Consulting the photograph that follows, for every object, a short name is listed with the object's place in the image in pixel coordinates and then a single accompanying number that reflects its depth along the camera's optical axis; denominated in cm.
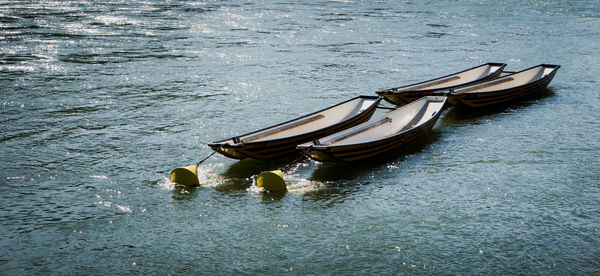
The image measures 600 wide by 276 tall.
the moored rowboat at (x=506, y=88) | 1515
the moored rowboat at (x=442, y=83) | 1511
